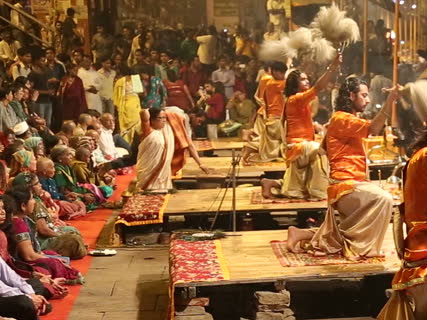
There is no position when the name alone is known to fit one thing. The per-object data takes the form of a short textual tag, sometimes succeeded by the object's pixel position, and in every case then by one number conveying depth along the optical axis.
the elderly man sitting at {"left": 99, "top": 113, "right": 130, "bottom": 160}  15.41
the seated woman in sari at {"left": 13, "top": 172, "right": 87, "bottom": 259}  9.35
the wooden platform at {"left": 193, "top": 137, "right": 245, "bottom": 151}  17.39
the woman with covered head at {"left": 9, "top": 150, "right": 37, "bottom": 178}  10.96
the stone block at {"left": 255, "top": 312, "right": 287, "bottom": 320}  7.33
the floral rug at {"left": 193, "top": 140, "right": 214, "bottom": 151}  17.45
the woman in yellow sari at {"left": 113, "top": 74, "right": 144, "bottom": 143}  19.23
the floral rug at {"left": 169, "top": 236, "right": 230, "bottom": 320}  7.42
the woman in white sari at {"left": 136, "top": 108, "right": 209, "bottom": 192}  11.66
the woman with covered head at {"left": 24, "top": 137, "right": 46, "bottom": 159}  12.17
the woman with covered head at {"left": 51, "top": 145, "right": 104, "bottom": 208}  11.95
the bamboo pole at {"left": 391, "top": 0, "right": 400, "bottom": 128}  14.40
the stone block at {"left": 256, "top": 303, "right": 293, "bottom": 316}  7.35
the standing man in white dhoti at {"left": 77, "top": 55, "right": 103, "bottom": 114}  19.70
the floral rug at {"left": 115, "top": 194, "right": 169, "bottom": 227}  10.27
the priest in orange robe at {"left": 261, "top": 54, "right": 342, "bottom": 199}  10.73
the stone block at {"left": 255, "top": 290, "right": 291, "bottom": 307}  7.34
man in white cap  13.39
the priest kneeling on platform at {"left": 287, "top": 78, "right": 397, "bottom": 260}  7.83
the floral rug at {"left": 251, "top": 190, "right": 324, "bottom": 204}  10.66
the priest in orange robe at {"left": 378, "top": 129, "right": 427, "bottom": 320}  5.62
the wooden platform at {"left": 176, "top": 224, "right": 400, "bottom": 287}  7.42
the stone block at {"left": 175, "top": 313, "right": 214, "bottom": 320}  7.28
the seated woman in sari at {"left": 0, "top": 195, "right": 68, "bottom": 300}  7.84
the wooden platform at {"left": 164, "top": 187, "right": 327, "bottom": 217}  10.35
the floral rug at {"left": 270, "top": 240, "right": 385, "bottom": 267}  7.84
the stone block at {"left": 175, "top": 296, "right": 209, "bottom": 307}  7.33
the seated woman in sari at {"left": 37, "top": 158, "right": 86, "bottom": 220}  10.96
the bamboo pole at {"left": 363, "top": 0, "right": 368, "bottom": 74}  20.03
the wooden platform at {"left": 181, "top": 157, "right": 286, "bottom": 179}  12.95
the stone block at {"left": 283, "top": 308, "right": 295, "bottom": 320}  7.36
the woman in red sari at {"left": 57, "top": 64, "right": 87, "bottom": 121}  19.22
